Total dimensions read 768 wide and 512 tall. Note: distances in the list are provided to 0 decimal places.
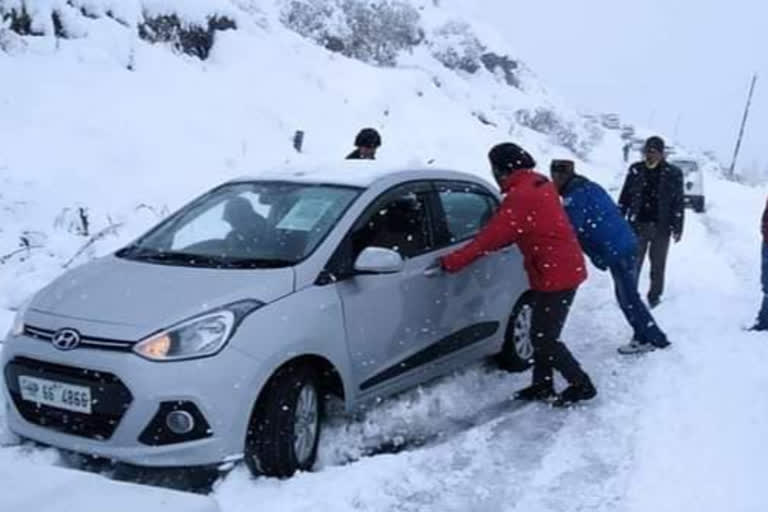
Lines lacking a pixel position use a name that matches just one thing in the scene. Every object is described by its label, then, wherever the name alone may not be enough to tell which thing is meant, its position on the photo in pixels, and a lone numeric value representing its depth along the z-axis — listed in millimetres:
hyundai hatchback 4031
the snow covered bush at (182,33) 15047
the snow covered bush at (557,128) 39281
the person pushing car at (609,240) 6590
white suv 20938
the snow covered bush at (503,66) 44188
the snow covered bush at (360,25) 27594
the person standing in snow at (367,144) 7758
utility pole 52125
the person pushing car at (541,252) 5539
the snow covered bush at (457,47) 39938
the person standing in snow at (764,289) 7781
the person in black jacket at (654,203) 8250
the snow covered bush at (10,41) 11766
